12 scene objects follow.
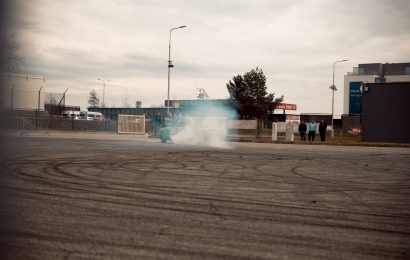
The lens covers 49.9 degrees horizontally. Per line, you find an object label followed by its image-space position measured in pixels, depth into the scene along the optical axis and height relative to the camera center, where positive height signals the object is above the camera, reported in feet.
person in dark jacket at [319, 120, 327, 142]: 105.81 -1.47
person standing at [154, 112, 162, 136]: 113.18 -0.51
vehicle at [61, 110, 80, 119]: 222.71 +2.68
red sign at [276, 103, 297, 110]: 291.87 +11.16
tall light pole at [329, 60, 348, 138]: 197.00 +15.95
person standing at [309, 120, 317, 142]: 107.61 -1.42
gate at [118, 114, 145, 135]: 133.90 -1.42
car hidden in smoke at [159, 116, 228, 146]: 87.20 -2.25
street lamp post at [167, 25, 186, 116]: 124.18 +16.56
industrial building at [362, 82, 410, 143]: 106.42 +2.87
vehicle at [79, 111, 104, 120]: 229.43 +2.38
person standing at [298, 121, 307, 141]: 108.58 -1.72
